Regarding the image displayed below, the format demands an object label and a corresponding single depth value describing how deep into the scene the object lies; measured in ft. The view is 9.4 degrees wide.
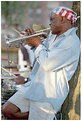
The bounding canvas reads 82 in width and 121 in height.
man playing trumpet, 16.80
